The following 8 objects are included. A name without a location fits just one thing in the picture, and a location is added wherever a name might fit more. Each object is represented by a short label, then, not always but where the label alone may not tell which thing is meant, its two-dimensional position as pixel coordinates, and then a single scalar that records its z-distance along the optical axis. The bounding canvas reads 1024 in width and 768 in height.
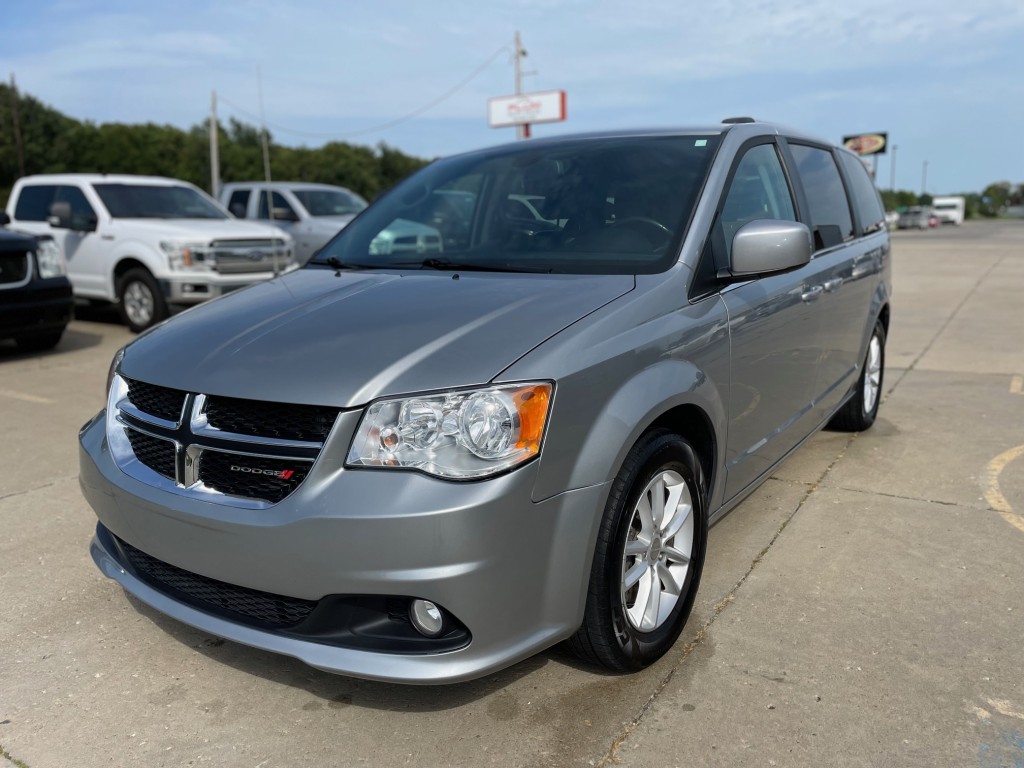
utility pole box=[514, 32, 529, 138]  44.50
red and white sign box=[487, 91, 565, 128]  44.88
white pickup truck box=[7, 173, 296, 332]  9.77
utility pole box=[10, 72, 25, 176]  47.97
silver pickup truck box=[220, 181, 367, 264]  13.20
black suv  8.00
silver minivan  2.27
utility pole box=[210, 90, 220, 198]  30.39
